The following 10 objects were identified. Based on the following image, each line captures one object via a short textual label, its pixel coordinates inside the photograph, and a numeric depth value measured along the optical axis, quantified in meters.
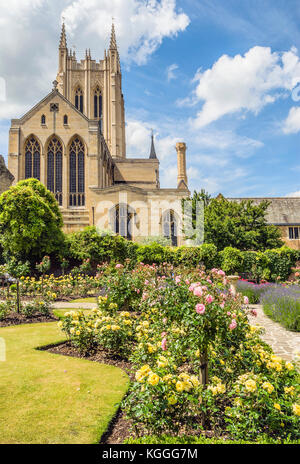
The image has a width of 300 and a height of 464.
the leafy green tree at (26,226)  21.02
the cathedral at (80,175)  30.73
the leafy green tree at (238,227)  25.00
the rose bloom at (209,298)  3.45
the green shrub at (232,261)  21.05
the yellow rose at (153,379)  3.04
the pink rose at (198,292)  3.47
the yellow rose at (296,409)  2.88
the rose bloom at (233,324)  3.57
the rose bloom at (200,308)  3.37
